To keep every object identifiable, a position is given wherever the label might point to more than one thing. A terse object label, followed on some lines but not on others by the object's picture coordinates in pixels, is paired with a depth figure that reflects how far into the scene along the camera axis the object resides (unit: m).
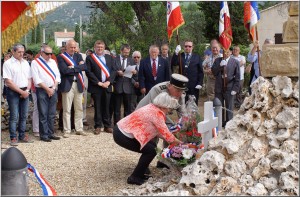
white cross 6.09
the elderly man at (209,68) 10.76
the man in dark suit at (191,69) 10.20
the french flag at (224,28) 10.18
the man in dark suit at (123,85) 10.40
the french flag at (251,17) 8.63
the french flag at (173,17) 9.80
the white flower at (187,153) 6.00
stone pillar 5.63
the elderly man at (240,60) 13.04
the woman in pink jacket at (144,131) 5.92
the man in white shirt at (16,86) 8.58
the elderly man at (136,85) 10.76
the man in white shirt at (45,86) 9.02
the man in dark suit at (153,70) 10.15
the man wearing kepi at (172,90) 6.01
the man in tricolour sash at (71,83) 9.62
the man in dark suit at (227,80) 10.04
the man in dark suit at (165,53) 10.85
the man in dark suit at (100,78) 9.95
